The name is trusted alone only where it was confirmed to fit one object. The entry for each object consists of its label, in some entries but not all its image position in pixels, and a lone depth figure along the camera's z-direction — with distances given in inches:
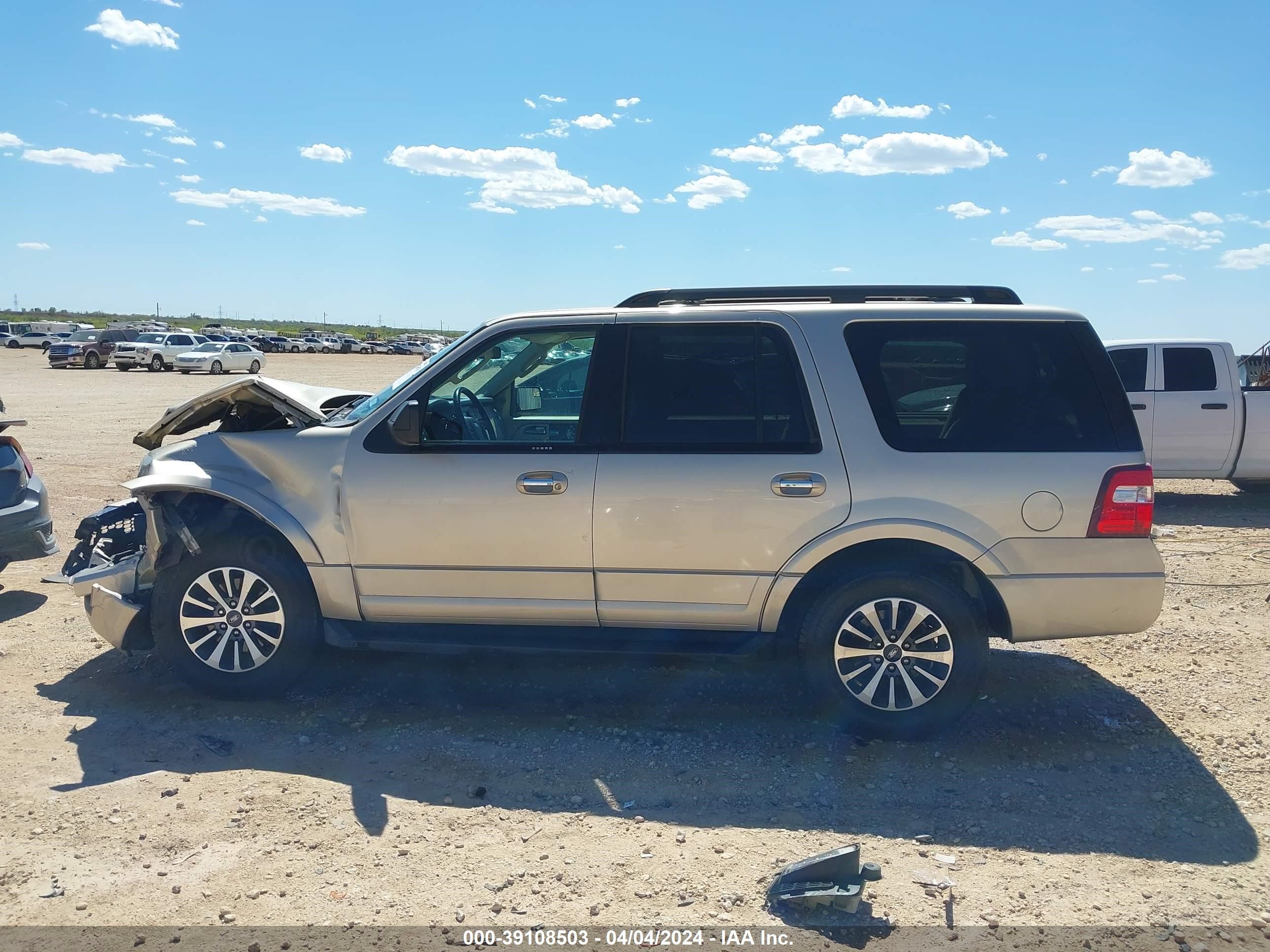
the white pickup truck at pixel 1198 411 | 446.0
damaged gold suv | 183.8
